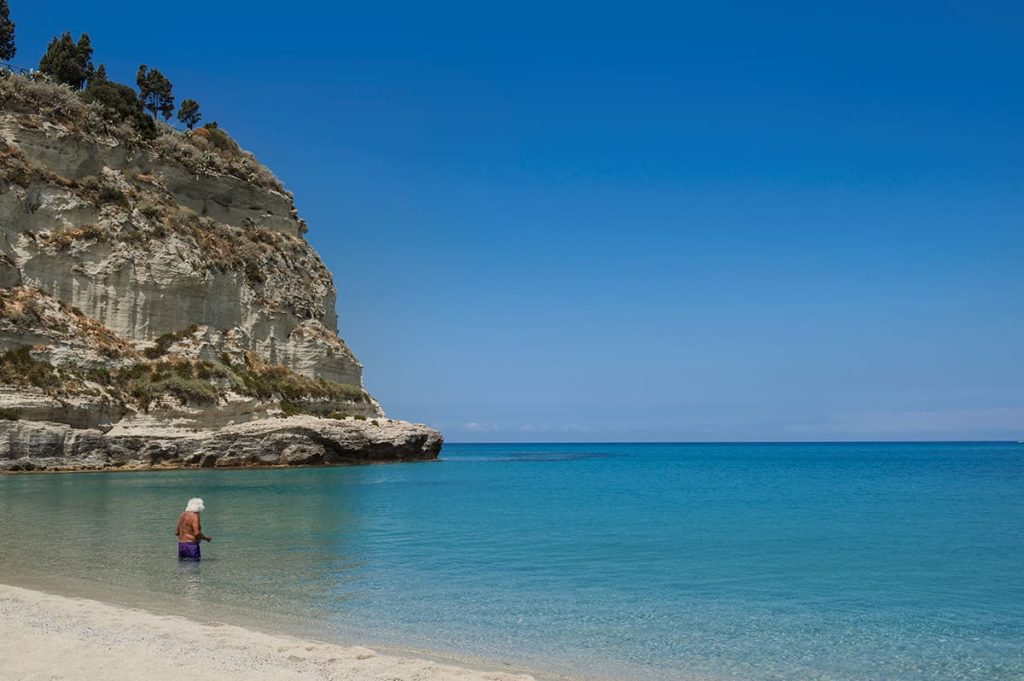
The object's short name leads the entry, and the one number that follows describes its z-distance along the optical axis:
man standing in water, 14.95
